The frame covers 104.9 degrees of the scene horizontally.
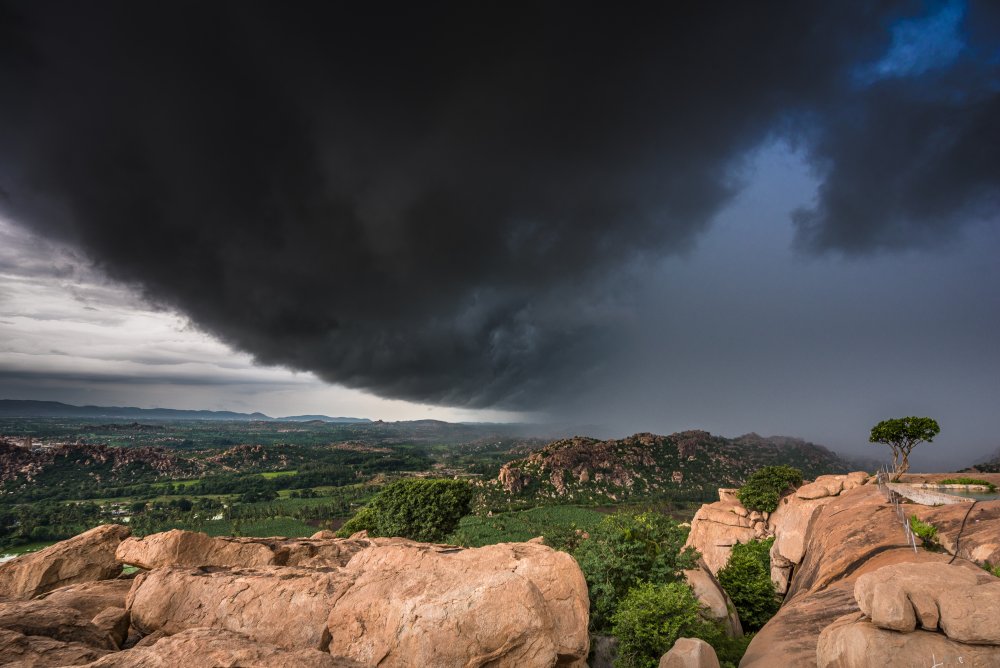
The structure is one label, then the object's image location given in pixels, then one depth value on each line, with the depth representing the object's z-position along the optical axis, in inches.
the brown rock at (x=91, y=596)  695.7
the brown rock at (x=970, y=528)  896.2
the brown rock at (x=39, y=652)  424.2
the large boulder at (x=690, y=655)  783.7
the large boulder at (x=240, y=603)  731.4
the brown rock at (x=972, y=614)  523.5
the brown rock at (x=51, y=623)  544.4
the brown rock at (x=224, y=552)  992.2
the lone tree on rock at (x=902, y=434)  2100.1
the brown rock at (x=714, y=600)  1330.0
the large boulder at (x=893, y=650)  526.6
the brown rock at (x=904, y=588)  571.2
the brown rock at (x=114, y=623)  636.1
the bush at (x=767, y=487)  2507.4
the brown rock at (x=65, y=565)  868.6
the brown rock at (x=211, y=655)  369.4
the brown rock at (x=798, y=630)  760.7
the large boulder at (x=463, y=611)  622.2
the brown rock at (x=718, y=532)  2412.6
